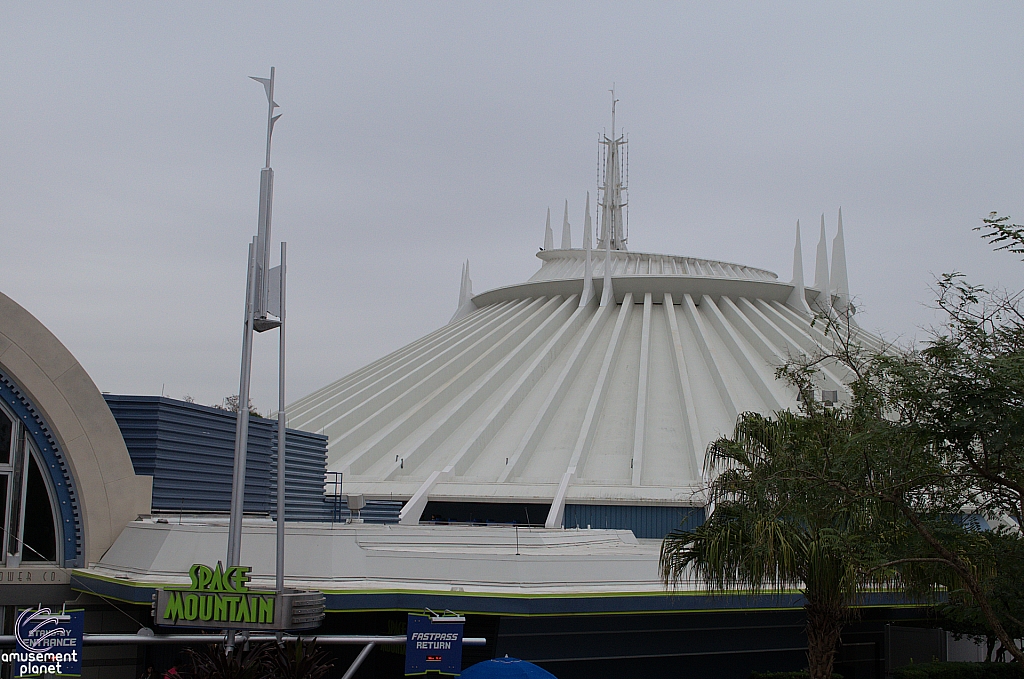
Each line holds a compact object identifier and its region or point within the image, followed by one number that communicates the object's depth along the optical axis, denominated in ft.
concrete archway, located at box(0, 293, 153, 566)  46.85
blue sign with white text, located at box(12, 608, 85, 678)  34.50
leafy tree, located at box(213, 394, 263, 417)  165.29
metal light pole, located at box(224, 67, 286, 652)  37.99
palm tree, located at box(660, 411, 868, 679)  40.11
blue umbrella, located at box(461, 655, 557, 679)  34.65
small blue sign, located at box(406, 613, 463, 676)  38.37
